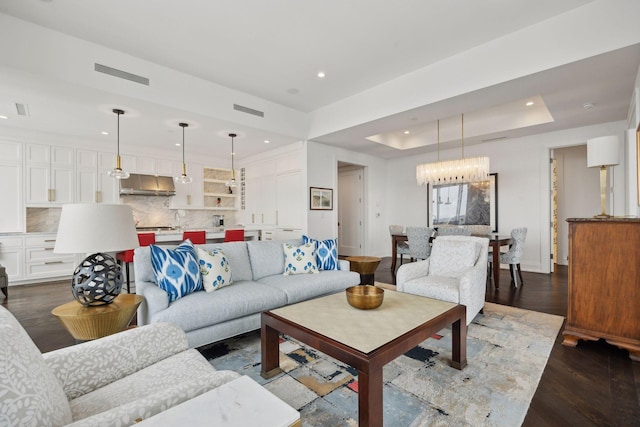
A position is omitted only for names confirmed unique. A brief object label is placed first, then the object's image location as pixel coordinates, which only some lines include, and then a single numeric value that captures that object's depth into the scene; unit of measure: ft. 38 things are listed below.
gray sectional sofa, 7.52
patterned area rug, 5.54
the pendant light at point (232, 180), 17.62
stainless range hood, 19.85
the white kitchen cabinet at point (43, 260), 16.34
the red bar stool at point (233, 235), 17.58
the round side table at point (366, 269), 13.91
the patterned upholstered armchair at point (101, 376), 2.43
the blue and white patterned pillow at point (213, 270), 8.80
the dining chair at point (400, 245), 19.38
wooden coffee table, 4.84
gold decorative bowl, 6.84
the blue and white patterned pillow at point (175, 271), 8.05
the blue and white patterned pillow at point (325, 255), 11.82
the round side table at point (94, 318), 6.19
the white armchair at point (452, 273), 9.20
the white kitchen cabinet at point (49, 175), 17.03
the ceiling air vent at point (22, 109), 13.19
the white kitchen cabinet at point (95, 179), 18.56
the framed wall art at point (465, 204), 20.53
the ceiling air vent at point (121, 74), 11.02
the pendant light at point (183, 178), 15.90
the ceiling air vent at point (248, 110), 15.07
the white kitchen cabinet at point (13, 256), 15.70
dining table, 14.49
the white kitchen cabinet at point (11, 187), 16.37
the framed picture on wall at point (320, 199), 19.17
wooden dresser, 7.75
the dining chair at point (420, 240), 17.06
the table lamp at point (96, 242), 6.17
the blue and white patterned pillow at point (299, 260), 11.14
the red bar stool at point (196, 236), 15.62
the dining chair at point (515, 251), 15.14
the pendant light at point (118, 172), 13.51
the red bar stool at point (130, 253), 13.32
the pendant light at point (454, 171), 16.71
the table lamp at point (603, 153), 8.61
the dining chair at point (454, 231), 16.21
